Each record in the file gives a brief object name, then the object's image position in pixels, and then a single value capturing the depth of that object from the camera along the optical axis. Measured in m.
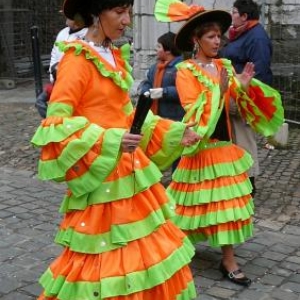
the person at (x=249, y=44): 5.85
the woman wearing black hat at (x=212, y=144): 4.07
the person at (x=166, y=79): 5.72
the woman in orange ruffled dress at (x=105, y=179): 2.78
